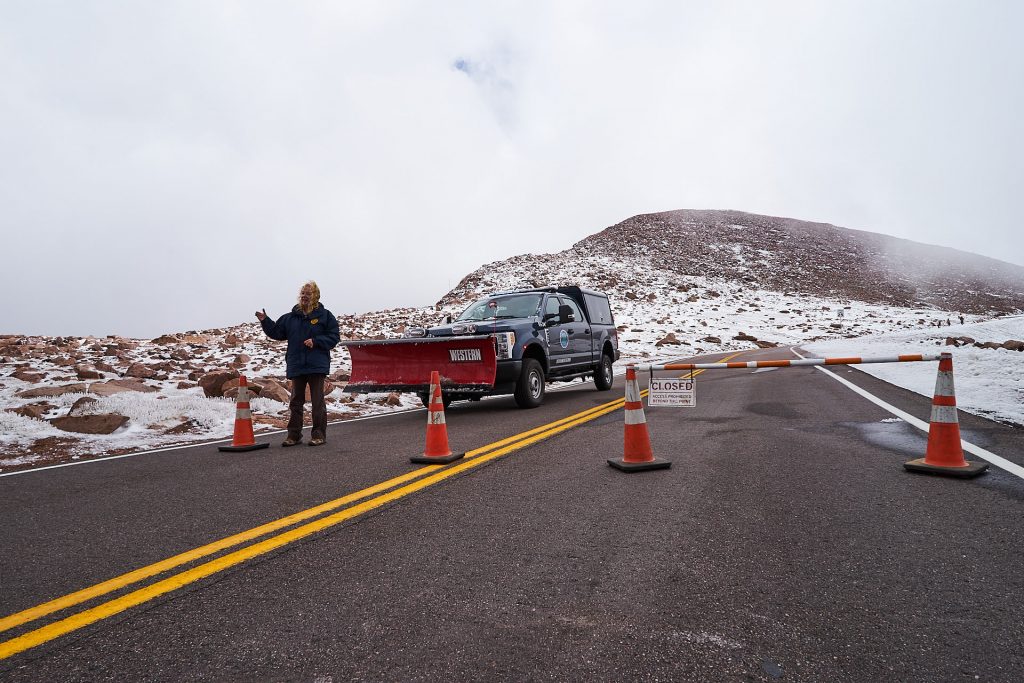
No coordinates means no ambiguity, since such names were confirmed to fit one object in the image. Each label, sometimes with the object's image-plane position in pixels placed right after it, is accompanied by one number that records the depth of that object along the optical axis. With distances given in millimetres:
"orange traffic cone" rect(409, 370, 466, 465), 5887
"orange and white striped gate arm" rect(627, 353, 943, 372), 5714
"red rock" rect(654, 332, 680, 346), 33766
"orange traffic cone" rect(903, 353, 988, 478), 5023
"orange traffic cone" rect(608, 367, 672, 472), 5406
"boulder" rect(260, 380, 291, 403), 11211
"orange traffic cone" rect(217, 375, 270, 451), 7102
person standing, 7496
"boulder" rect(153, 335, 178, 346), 23245
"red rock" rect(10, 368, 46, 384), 11680
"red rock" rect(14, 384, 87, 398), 10281
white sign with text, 5938
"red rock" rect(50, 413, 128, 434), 8680
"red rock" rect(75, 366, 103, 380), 12477
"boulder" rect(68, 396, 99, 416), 9108
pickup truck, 10079
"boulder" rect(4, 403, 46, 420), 8969
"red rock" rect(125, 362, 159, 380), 12836
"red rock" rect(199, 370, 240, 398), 11188
